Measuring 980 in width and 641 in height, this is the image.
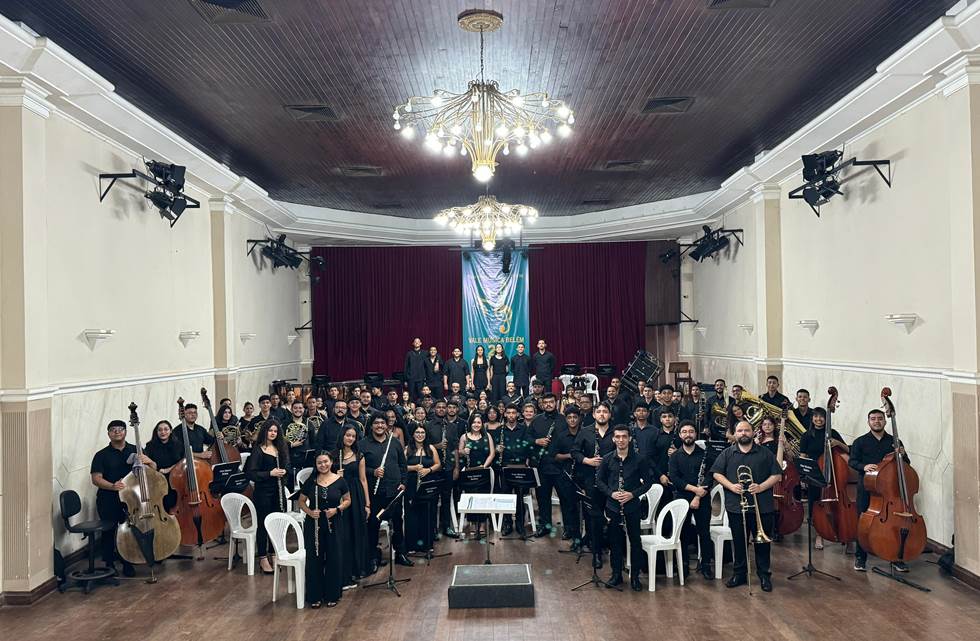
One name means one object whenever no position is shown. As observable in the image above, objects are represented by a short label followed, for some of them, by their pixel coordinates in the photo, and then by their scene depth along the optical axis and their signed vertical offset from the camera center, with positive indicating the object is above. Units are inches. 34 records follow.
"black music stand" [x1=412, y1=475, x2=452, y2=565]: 316.8 -70.5
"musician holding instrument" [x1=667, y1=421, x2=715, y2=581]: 302.5 -62.3
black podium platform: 269.7 -93.1
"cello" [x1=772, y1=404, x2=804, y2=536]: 326.3 -77.5
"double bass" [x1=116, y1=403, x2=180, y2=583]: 299.4 -73.8
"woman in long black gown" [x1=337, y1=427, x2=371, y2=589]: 290.4 -68.4
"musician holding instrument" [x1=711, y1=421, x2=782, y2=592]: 283.7 -61.0
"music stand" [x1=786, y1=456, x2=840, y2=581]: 287.0 -57.0
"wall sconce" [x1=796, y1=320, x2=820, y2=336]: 428.9 -2.8
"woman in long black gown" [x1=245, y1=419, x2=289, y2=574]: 319.0 -58.1
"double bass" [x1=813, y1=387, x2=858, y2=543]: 306.7 -71.5
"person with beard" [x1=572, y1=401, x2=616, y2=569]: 306.3 -57.4
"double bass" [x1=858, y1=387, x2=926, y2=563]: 275.9 -70.1
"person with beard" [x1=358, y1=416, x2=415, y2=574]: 315.9 -60.1
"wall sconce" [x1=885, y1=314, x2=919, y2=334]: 324.5 -0.7
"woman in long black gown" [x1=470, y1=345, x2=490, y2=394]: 642.8 -41.1
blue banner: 767.1 +20.8
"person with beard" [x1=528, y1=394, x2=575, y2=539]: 359.3 -62.6
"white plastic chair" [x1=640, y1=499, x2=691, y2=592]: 289.1 -81.8
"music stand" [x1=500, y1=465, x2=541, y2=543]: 339.3 -65.8
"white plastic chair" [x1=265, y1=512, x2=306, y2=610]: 277.0 -80.0
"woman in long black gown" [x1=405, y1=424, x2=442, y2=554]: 336.5 -71.5
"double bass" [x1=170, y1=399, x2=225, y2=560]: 315.6 -70.0
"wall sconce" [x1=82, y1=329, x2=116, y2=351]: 329.1 -1.2
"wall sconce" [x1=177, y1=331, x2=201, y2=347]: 438.6 -3.0
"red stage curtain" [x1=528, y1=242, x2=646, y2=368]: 768.9 +23.0
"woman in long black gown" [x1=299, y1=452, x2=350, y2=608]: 275.9 -73.0
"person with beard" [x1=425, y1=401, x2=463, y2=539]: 363.3 -58.3
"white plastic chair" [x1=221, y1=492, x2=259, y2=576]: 314.3 -77.9
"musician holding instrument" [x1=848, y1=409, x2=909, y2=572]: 302.2 -52.4
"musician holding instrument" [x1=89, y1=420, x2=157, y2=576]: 309.6 -56.7
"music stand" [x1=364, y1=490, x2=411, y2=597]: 289.4 -94.5
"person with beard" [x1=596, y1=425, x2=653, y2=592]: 291.4 -64.7
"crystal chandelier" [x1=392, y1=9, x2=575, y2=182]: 286.7 +77.3
